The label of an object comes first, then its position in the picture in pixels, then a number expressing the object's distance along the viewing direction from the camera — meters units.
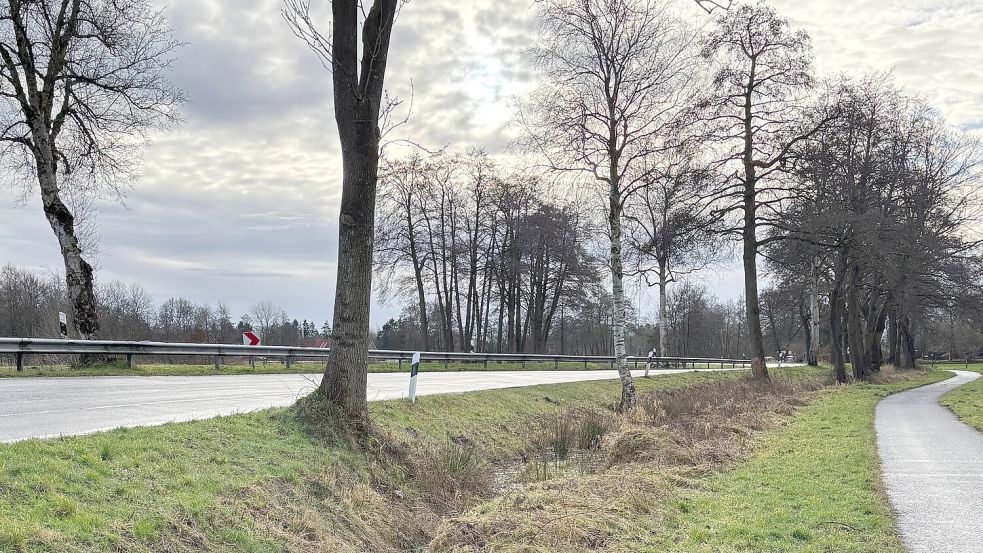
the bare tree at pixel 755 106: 22.53
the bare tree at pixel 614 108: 16.09
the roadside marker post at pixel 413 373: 12.03
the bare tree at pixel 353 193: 8.97
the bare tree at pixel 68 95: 15.73
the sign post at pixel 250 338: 18.34
